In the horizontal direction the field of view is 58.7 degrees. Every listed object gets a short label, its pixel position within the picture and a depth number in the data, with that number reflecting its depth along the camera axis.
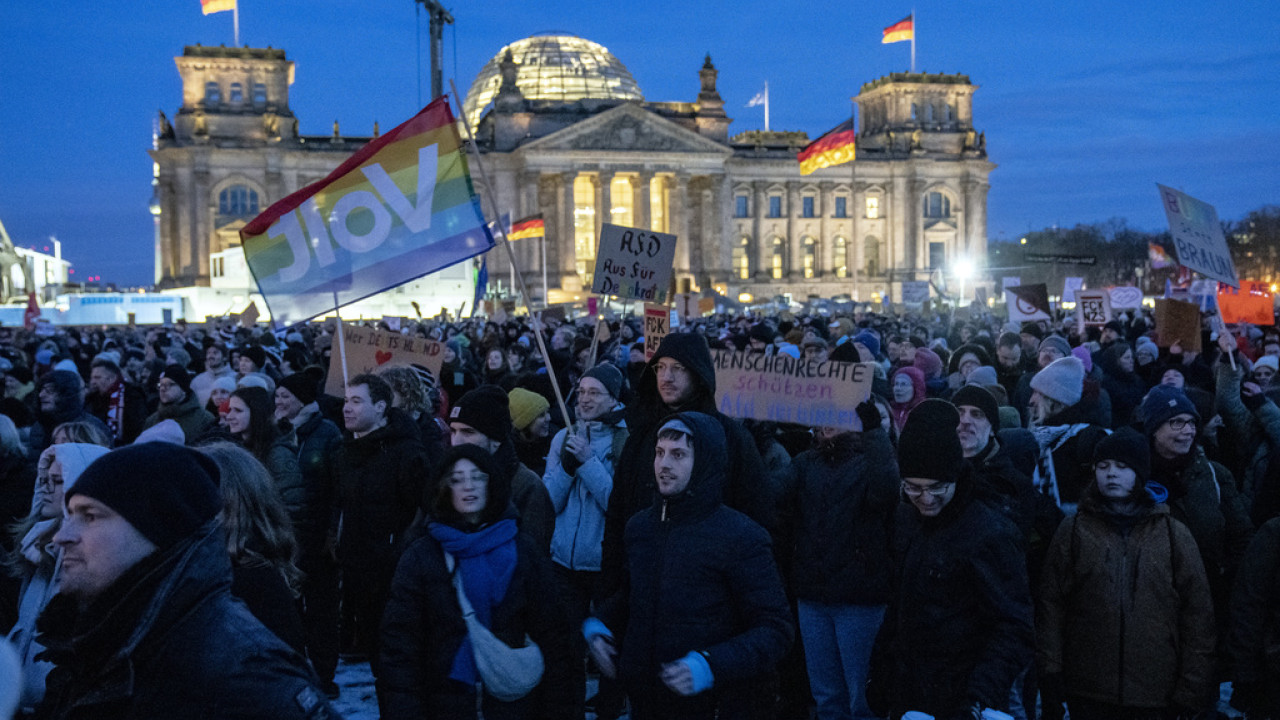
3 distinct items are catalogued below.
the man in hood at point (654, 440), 4.65
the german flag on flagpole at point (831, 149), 35.69
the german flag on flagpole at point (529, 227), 31.28
